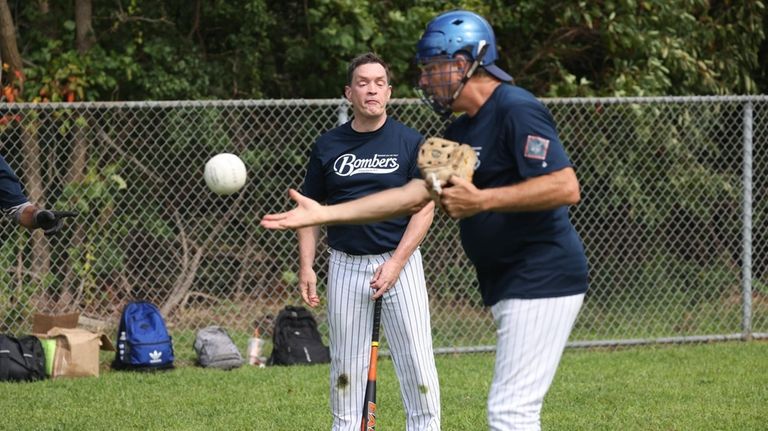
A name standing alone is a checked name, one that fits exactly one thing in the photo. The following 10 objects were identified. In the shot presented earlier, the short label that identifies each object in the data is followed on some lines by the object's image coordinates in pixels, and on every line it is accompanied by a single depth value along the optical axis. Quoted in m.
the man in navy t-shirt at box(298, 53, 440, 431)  10.58
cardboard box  16.66
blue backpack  17.06
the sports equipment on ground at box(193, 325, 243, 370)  17.45
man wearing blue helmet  7.56
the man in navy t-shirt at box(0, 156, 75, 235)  11.37
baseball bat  10.58
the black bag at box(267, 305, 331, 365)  17.67
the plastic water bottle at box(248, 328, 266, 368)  17.92
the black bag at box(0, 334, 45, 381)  16.16
